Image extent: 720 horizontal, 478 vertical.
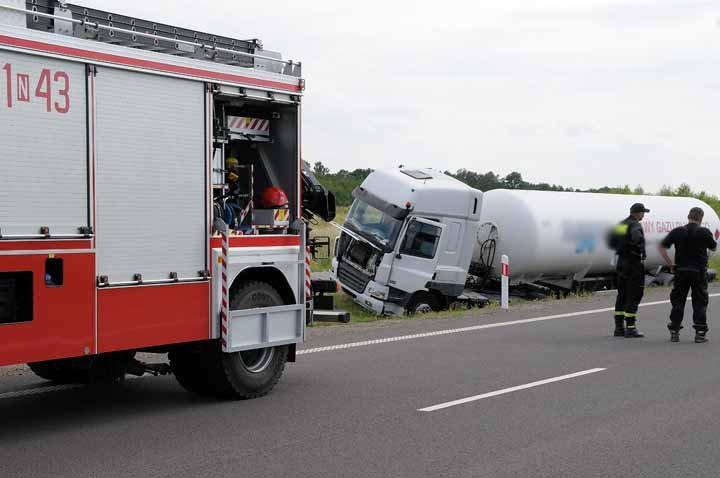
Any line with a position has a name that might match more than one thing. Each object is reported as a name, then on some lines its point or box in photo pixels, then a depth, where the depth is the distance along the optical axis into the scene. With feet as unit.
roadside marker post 67.56
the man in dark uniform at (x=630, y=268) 47.47
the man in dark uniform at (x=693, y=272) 46.16
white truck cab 69.92
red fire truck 24.45
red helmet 32.35
